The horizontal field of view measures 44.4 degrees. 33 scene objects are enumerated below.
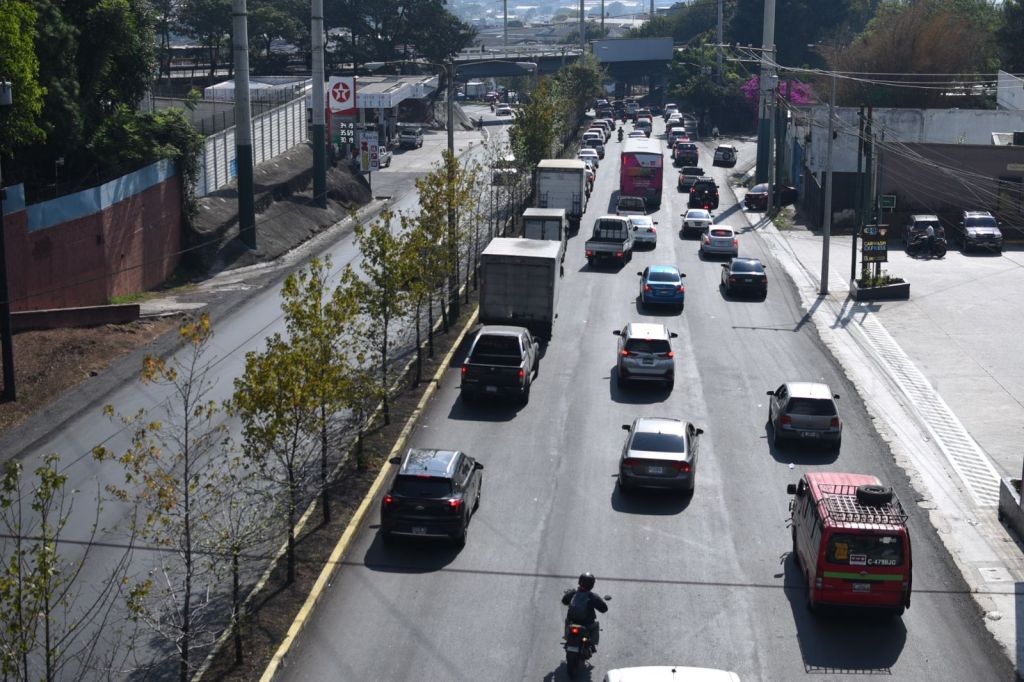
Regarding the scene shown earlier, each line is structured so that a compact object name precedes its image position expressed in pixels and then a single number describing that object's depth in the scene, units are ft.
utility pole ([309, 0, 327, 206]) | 202.69
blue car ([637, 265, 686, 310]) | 150.92
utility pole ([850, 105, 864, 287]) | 166.61
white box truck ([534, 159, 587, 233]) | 207.00
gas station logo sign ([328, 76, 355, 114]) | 294.05
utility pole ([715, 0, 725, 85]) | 448.24
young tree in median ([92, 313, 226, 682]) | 53.67
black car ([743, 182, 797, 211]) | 248.32
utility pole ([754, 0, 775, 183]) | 277.85
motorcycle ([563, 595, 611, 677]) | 60.70
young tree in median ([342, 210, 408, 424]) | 99.91
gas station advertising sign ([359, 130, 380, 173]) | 242.58
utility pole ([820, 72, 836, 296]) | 160.30
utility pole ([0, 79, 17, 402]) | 101.04
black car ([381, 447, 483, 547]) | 76.95
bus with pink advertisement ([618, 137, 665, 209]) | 239.71
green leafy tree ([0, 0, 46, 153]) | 122.01
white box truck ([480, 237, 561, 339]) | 128.88
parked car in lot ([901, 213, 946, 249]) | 199.71
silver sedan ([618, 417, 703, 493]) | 87.66
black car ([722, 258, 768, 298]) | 160.86
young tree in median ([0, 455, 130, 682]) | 40.47
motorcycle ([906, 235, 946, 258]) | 196.03
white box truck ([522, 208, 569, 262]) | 169.68
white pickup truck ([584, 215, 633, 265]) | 178.70
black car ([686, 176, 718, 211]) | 243.60
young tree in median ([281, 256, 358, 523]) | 68.54
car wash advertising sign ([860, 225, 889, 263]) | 163.22
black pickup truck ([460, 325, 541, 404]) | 108.99
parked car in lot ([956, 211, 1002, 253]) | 199.00
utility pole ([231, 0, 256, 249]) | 170.71
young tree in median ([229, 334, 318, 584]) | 63.72
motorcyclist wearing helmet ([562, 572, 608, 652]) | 60.44
